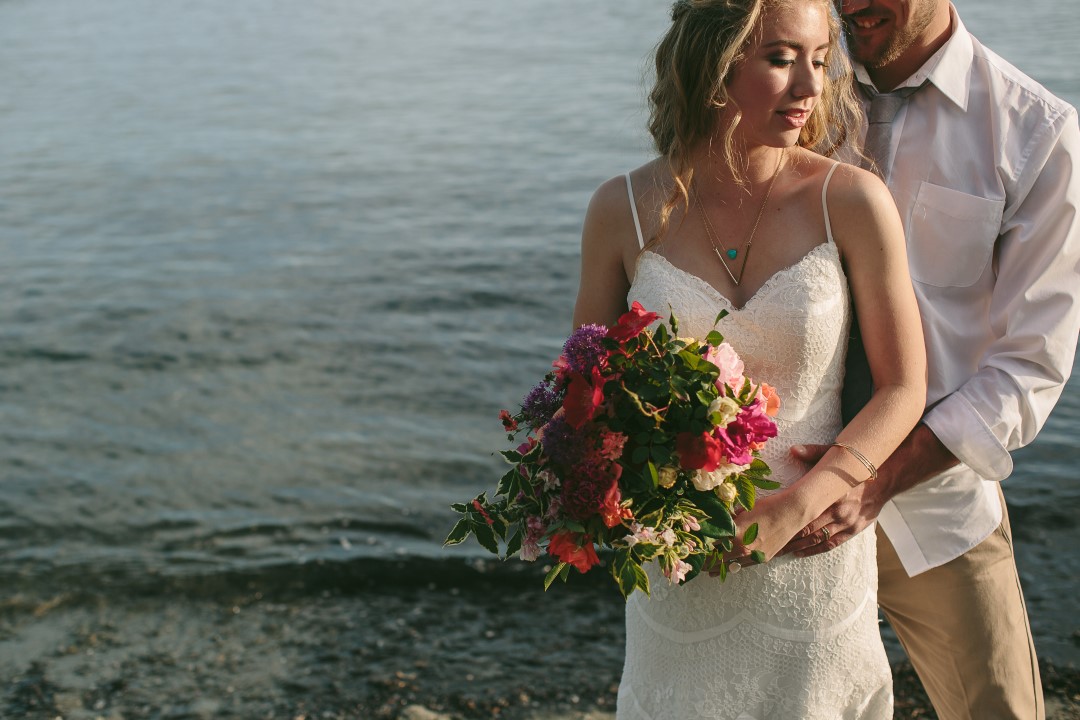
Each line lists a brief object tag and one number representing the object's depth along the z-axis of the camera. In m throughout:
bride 2.91
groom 3.15
